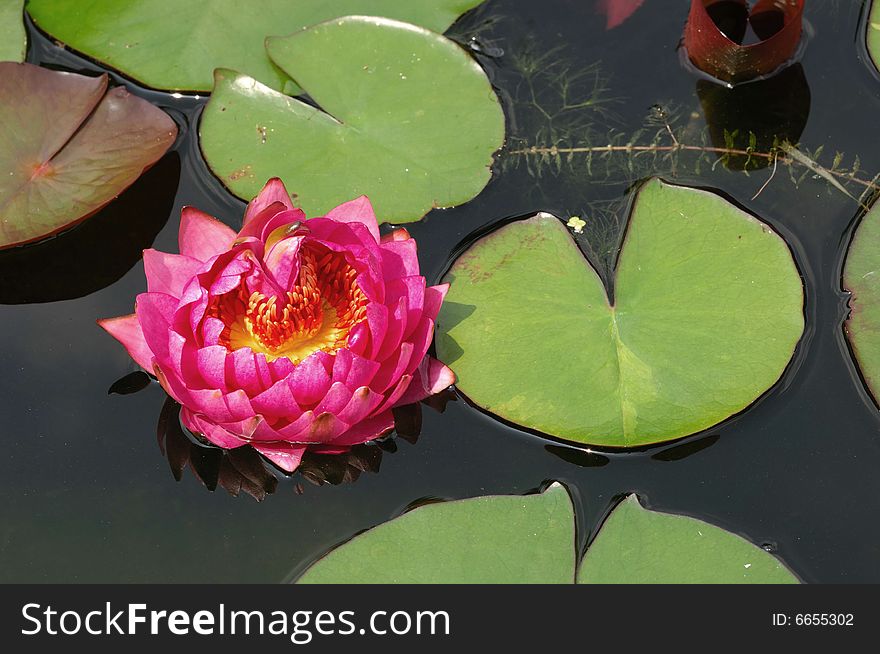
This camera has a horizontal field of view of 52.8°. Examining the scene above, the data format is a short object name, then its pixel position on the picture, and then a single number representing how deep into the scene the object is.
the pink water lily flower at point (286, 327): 2.59
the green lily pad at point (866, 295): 2.92
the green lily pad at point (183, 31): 3.51
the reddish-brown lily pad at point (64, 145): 3.14
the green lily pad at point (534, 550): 2.61
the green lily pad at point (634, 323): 2.85
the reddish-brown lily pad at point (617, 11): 3.76
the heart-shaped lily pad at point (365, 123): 3.27
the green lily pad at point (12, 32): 3.51
